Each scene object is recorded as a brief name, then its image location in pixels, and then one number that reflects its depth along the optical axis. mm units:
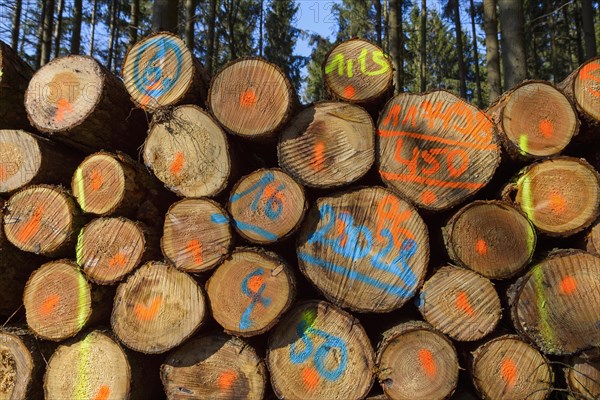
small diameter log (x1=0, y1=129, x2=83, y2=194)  2715
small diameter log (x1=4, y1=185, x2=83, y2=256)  2598
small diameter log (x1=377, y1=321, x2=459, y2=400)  2336
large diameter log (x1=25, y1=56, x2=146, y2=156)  2707
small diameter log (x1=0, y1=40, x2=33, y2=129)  2961
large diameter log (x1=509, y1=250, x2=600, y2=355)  2410
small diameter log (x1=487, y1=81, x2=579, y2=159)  2559
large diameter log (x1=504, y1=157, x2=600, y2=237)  2480
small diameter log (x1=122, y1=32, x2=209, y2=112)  2658
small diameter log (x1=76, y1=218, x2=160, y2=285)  2521
